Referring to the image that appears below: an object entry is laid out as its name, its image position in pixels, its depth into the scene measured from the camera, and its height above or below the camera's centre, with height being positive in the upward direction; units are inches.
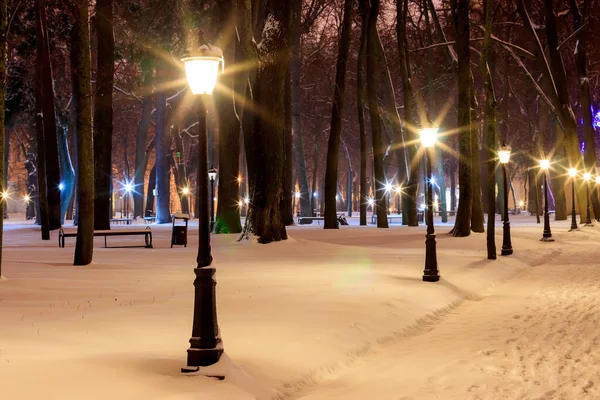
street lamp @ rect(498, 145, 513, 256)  935.0 +0.6
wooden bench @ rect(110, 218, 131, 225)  2094.9 -8.8
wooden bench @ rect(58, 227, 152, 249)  959.6 -17.7
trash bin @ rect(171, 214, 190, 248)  1062.4 -23.4
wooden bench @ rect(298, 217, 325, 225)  1938.5 -5.4
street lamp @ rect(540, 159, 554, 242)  1288.5 -18.8
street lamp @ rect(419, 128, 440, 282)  657.6 -10.9
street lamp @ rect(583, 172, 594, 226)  1684.3 +42.5
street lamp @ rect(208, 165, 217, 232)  1598.9 +82.1
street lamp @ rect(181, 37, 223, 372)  312.0 -14.0
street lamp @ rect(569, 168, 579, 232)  1523.6 +10.1
